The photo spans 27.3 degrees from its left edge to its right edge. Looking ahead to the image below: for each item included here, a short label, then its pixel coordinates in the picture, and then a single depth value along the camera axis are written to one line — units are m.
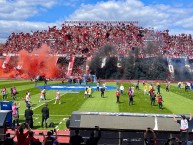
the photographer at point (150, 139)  13.25
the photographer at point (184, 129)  15.05
